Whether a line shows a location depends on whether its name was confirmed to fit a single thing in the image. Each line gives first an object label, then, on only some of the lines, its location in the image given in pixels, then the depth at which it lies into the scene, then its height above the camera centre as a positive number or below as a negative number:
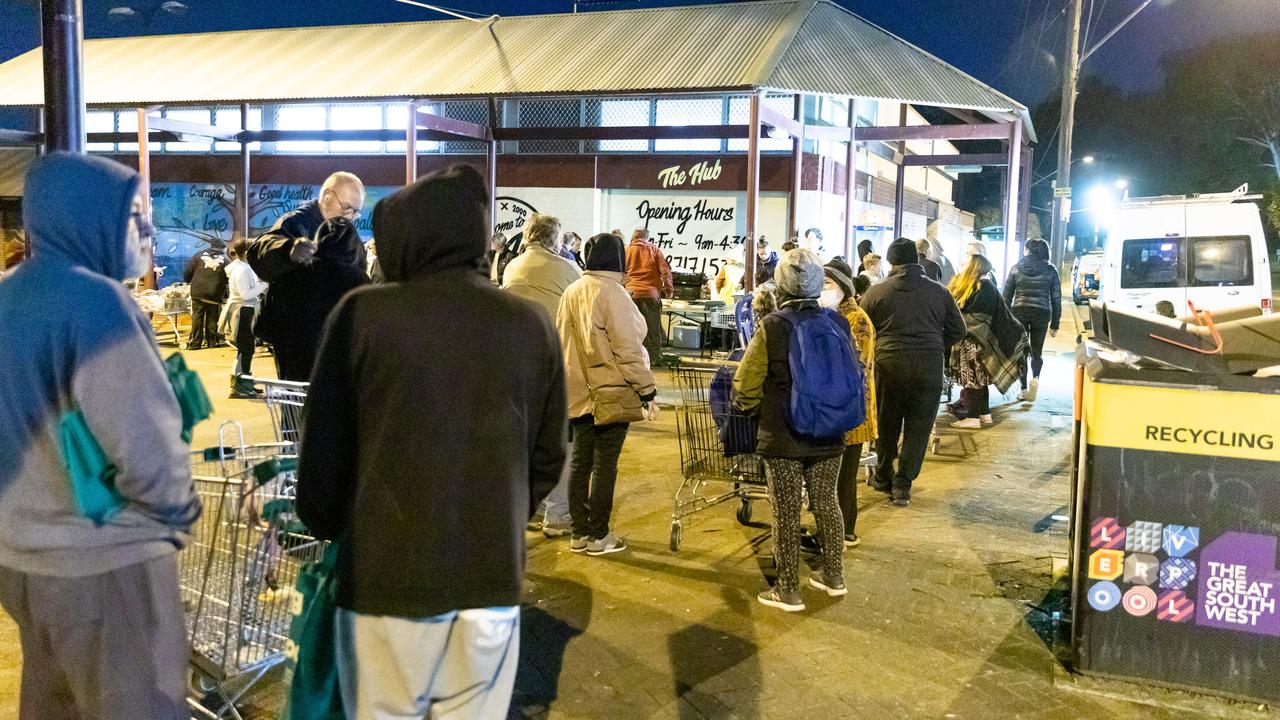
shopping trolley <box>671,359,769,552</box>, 6.30 -1.03
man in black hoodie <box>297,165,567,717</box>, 2.40 -0.43
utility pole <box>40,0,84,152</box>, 4.89 +1.11
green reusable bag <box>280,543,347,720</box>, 2.51 -0.95
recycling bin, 4.14 -0.99
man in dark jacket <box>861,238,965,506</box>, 7.27 -0.32
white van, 14.61 +0.76
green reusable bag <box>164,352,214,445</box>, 2.59 -0.27
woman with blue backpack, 5.19 -0.53
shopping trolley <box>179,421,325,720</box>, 3.69 -1.17
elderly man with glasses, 4.71 +0.11
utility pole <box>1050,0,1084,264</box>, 20.88 +3.98
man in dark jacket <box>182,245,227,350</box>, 16.36 -0.06
